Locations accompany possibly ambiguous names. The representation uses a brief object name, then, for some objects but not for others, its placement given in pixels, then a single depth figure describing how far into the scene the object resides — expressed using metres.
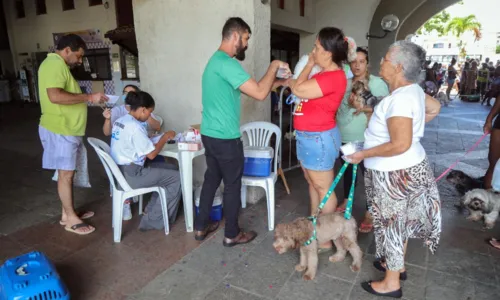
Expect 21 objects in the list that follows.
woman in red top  2.17
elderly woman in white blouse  1.81
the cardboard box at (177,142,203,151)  2.95
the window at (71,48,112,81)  12.59
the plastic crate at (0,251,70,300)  1.79
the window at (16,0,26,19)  14.25
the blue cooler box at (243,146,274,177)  3.04
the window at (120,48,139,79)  12.06
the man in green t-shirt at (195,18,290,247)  2.31
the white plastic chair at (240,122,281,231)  3.44
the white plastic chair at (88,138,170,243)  2.79
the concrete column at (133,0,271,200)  3.33
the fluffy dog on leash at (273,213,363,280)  2.22
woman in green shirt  2.76
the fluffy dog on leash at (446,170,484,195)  3.86
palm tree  28.69
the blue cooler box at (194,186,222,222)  3.20
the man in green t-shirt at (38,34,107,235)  2.72
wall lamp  7.62
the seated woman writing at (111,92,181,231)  2.76
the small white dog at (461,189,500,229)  3.06
